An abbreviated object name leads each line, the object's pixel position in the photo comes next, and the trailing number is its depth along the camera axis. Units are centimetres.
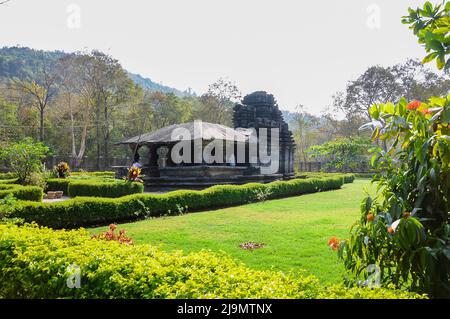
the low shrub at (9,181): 1545
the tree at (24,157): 1483
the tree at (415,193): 283
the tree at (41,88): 3341
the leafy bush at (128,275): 263
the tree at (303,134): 5650
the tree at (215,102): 4627
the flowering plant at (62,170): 1931
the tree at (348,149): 3625
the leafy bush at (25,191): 1117
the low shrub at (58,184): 1689
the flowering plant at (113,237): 504
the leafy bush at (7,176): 1930
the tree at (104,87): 3609
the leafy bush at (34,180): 1555
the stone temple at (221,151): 1972
